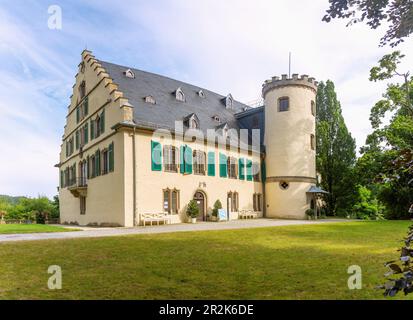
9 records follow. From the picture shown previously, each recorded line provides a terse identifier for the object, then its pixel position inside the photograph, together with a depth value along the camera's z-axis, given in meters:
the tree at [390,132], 25.64
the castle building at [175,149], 22.33
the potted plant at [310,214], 29.43
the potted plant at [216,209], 26.01
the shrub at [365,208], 40.83
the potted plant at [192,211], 24.14
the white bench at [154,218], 21.75
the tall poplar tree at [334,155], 34.69
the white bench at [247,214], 29.34
